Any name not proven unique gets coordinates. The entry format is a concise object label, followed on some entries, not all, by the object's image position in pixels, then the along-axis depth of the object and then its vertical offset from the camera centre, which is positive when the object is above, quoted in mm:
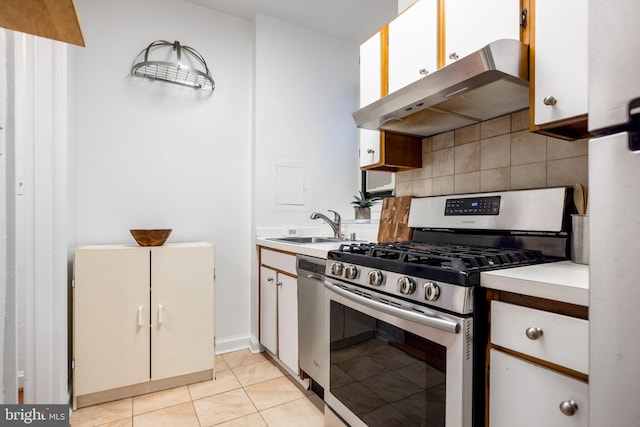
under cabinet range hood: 1146 +485
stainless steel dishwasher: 1623 -573
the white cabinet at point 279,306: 1961 -635
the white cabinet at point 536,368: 749 -395
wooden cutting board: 1944 -55
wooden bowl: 1960 -164
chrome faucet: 2523 -104
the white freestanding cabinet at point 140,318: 1799 -647
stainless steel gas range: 954 -330
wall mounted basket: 2191 +985
